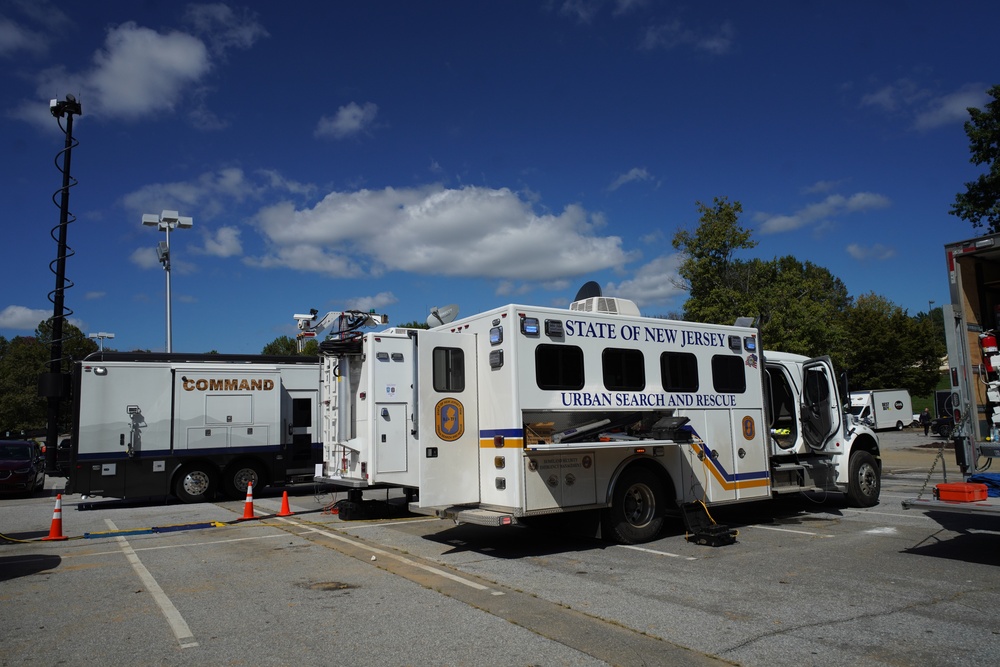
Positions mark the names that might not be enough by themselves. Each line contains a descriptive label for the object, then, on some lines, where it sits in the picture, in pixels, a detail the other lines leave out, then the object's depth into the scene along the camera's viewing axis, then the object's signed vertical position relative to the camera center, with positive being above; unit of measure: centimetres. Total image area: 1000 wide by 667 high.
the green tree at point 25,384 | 5272 +482
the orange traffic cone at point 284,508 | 1274 -127
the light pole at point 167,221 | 2128 +666
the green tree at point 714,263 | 2428 +562
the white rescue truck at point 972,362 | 775 +57
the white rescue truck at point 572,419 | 848 +12
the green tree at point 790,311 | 2473 +380
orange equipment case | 726 -80
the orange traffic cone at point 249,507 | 1226 -118
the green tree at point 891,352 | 4438 +403
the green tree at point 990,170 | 2834 +962
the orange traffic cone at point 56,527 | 1035 -118
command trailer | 1439 +36
